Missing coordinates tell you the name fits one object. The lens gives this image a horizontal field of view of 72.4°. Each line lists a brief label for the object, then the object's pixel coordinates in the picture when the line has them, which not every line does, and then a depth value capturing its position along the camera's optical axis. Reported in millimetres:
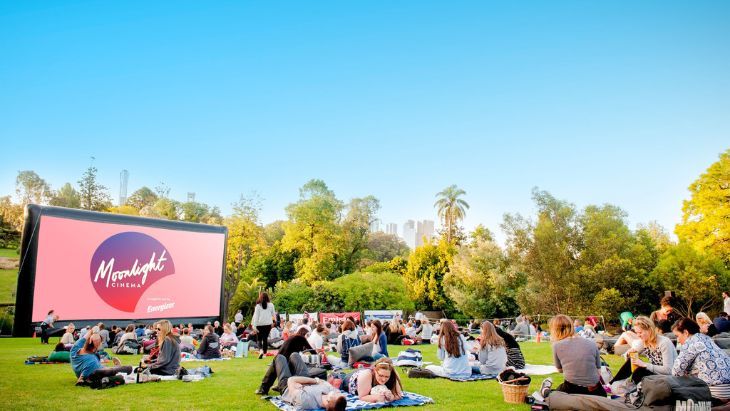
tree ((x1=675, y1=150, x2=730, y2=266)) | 25812
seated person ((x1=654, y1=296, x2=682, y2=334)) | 10016
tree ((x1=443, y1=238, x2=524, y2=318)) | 34562
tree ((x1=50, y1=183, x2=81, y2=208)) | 46688
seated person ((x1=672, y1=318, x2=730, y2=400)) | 5598
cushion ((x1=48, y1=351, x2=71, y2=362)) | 10664
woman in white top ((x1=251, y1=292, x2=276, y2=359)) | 12422
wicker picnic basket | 6748
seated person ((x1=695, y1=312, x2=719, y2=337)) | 10281
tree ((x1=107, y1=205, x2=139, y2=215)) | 43344
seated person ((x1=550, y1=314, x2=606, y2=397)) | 6047
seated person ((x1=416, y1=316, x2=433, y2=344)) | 18517
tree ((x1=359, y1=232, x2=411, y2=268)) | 57297
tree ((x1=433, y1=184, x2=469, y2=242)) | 52062
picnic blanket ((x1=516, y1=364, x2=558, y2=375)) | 9836
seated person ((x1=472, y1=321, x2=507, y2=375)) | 9172
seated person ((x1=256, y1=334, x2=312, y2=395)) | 7305
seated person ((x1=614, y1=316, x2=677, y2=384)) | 6484
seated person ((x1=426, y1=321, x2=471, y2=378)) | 9062
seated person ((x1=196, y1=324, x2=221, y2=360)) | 12273
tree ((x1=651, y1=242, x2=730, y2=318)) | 26781
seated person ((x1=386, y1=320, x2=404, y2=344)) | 17547
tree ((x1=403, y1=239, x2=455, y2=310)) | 39625
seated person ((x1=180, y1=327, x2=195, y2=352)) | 12648
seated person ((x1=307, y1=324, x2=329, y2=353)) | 11753
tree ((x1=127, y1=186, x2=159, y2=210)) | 58219
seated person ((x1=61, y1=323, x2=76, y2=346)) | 13273
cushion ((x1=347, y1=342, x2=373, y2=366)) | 10195
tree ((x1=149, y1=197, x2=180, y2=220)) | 46375
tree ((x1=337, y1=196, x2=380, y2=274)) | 42625
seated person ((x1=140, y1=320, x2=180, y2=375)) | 8742
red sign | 24667
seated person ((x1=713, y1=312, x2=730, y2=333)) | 13359
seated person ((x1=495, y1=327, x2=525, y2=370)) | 9477
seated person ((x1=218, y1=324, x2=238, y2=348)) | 14336
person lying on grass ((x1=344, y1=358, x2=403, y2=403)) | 6676
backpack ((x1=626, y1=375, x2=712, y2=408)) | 5289
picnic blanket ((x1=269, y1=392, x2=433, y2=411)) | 6411
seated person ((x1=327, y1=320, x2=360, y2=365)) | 11047
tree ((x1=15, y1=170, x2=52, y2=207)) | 46969
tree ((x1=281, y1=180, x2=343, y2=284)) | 38188
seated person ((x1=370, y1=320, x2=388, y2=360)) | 10858
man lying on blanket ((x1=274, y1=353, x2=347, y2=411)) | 6008
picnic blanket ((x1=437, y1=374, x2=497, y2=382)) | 8883
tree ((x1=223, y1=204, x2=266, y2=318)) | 37125
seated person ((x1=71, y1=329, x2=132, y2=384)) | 7852
